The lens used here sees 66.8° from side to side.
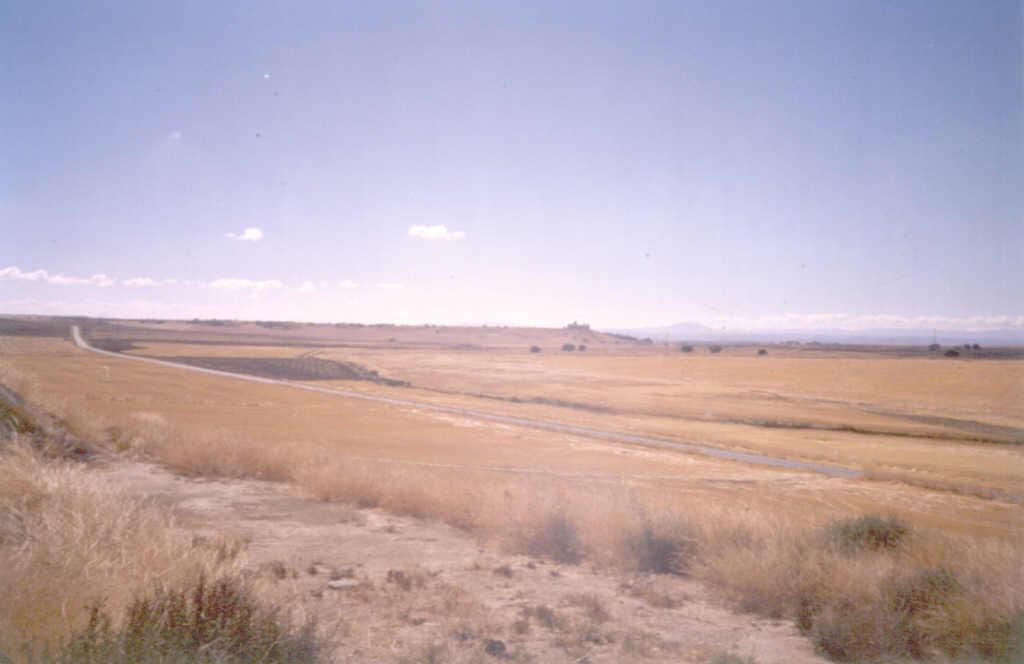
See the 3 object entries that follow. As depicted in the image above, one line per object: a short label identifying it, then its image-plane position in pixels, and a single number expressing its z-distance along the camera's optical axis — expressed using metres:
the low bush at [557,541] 10.54
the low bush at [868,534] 10.00
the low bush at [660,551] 9.99
